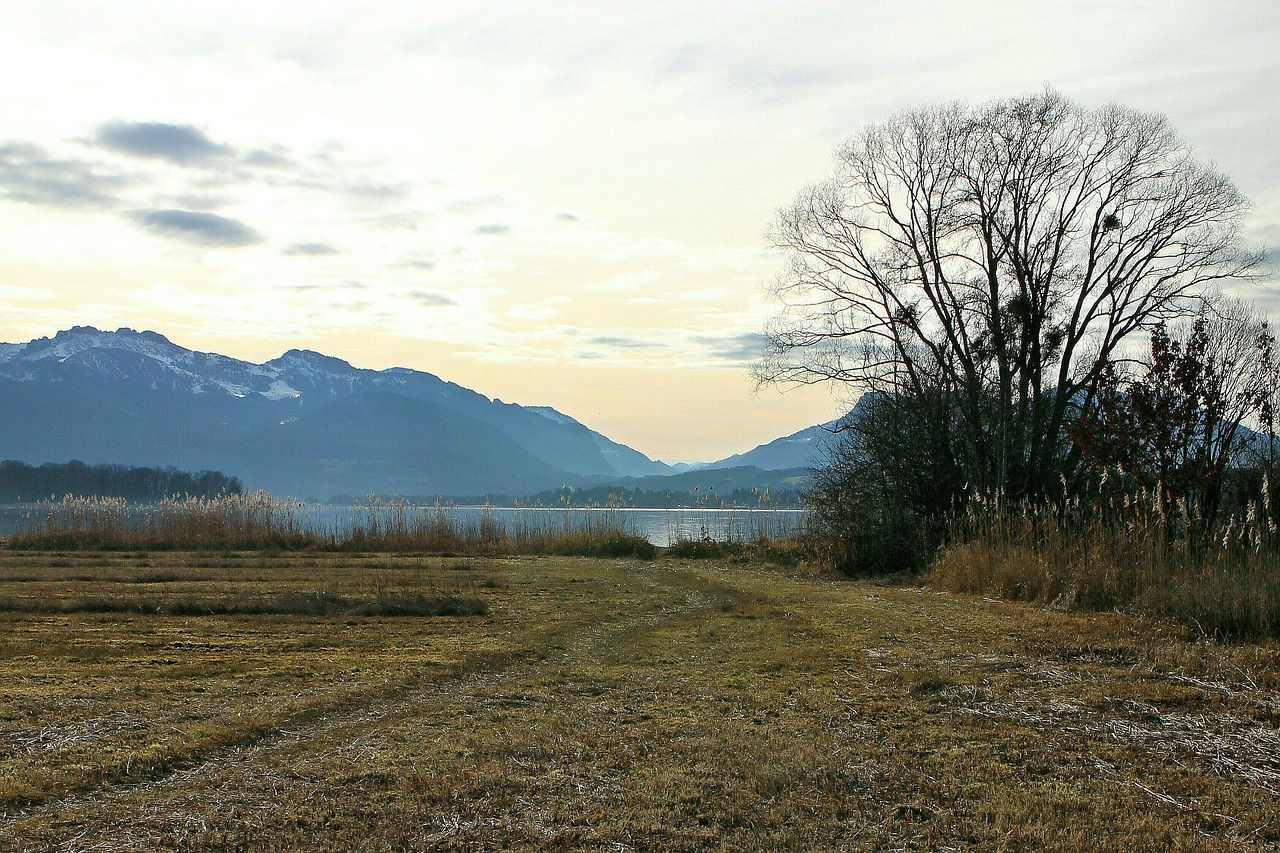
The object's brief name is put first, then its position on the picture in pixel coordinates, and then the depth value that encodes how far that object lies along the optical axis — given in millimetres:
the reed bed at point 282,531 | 25016
